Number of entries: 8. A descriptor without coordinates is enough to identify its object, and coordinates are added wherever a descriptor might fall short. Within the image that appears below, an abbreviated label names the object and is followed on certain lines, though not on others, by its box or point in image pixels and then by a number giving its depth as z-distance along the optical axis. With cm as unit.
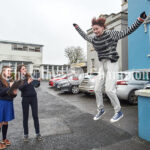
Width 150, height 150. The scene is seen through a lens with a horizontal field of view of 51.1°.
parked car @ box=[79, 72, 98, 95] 963
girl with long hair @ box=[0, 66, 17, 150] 349
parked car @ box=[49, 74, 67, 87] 1641
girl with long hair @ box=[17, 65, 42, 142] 379
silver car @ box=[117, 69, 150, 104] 734
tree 4484
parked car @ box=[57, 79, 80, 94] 1243
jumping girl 294
